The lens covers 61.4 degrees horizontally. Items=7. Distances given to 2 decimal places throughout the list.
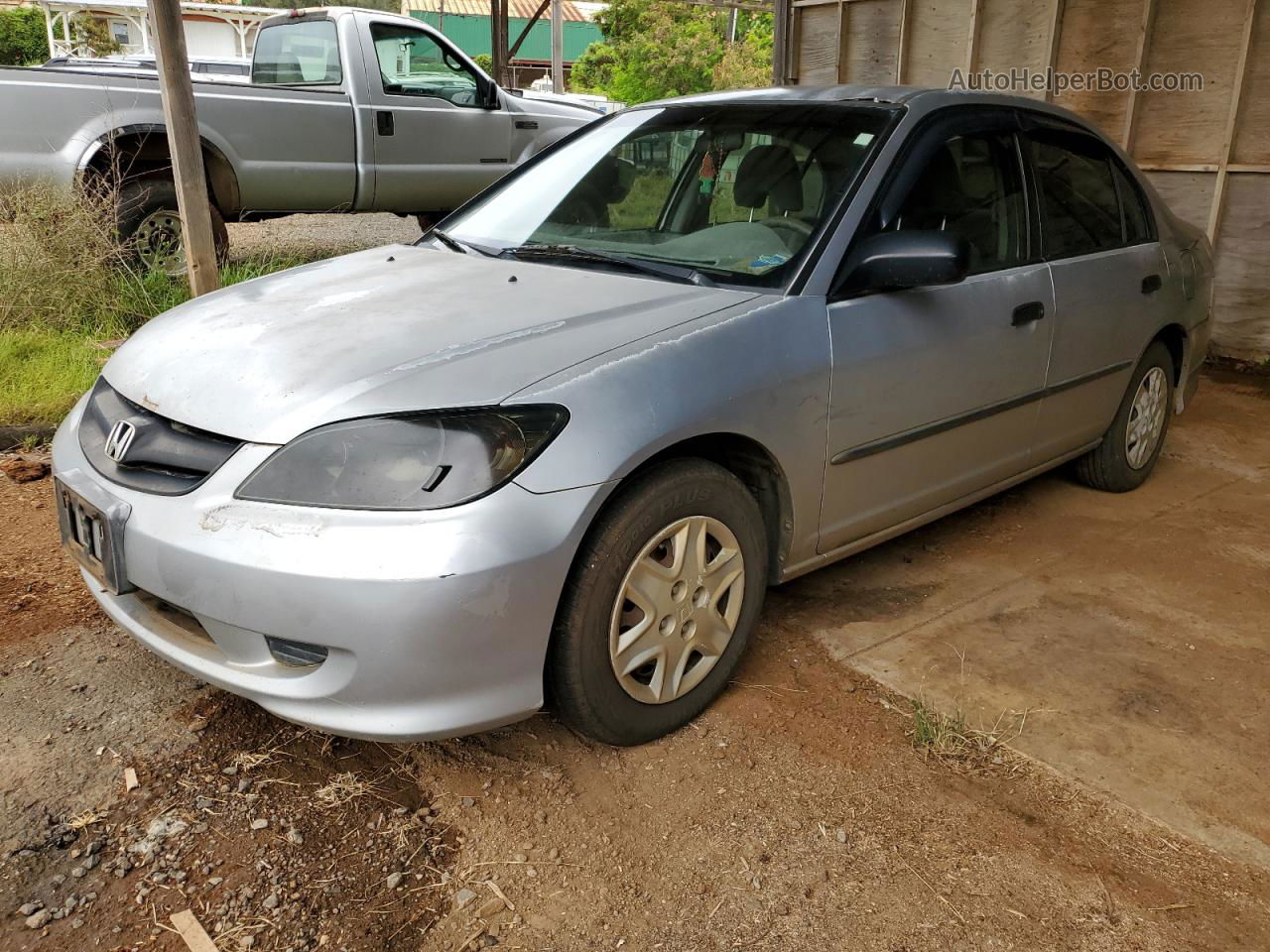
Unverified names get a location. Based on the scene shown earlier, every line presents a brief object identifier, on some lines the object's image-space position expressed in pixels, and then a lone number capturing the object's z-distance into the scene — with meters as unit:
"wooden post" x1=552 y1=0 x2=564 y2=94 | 19.67
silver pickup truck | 6.54
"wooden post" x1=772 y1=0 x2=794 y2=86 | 9.05
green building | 34.06
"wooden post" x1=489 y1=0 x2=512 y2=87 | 16.17
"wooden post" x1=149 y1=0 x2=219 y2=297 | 4.88
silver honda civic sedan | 2.18
